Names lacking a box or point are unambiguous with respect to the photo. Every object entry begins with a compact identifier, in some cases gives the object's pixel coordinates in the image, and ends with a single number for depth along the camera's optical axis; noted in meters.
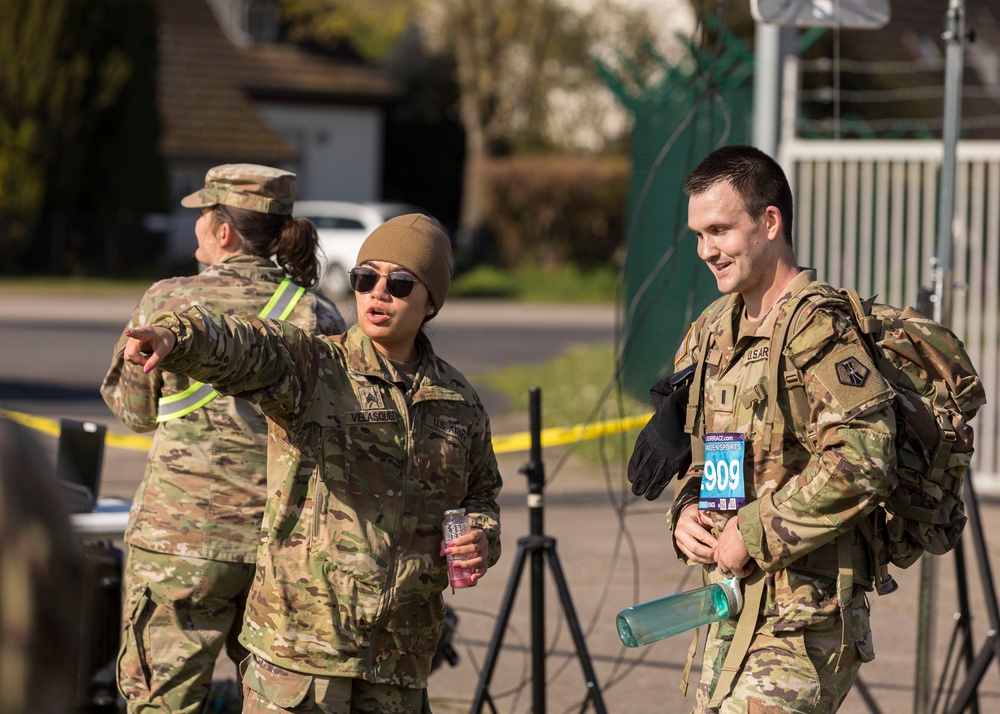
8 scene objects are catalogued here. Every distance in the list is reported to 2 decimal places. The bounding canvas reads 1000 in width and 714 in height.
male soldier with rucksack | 5.45
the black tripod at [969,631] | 8.29
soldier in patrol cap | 7.15
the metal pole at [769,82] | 13.92
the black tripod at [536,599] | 8.02
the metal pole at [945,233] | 8.50
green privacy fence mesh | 17.32
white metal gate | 16.40
